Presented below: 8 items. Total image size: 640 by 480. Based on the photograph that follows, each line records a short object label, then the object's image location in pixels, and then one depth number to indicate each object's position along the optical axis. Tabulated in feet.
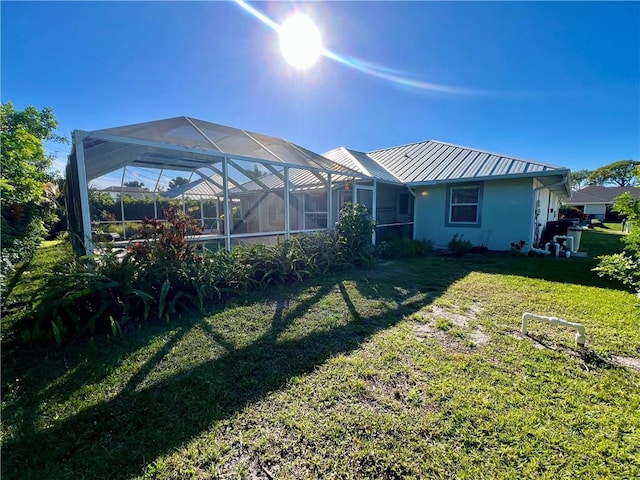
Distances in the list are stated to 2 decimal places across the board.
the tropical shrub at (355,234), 23.56
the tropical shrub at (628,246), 9.26
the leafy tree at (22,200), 12.80
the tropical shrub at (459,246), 30.48
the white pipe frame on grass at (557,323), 9.89
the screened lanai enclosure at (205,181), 17.34
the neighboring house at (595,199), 94.83
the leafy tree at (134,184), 31.80
